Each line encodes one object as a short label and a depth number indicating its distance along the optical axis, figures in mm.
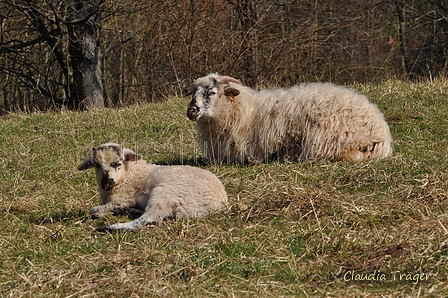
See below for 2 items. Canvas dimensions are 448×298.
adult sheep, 14742
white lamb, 10008
